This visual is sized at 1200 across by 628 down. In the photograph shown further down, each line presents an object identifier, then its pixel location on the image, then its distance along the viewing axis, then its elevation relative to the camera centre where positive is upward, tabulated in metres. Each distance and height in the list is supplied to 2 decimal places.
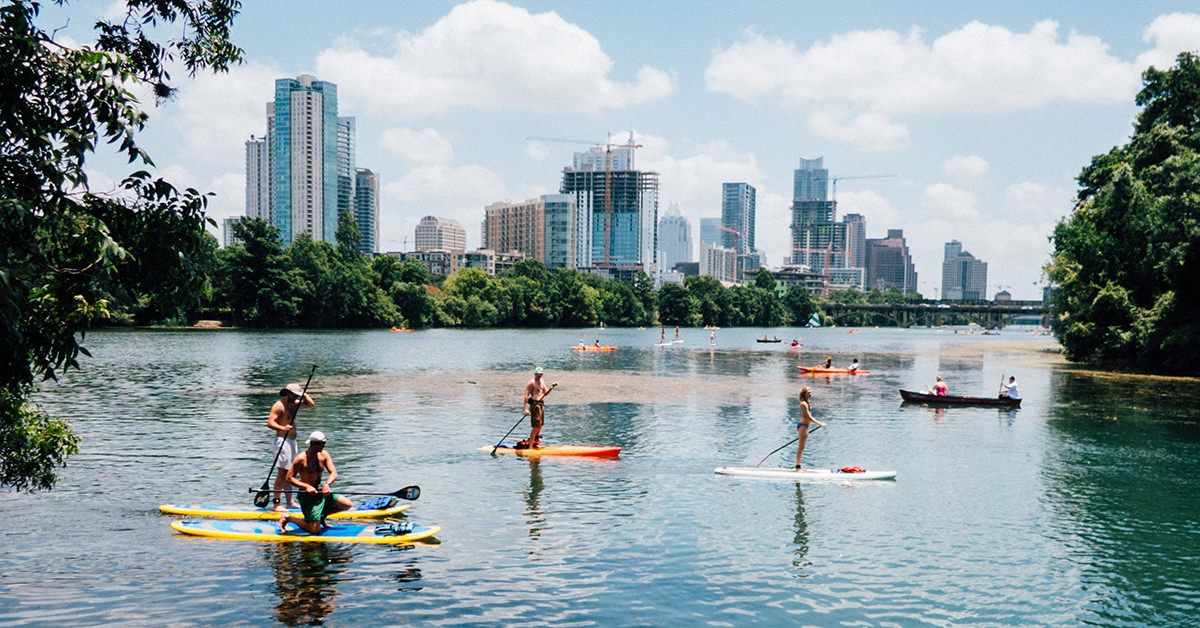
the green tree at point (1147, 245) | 59.97 +6.30
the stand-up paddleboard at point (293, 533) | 17.33 -4.66
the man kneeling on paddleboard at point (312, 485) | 17.42 -3.67
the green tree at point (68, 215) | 9.05 +1.20
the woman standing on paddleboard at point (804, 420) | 25.53 -3.19
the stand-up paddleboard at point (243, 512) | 18.34 -4.51
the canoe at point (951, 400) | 45.30 -4.40
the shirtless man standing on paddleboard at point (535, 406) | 27.83 -3.05
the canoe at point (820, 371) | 67.88 -4.22
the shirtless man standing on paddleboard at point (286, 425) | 18.33 -2.50
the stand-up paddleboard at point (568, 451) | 27.67 -4.56
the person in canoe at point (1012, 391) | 44.42 -3.76
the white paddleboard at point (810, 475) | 24.62 -4.69
